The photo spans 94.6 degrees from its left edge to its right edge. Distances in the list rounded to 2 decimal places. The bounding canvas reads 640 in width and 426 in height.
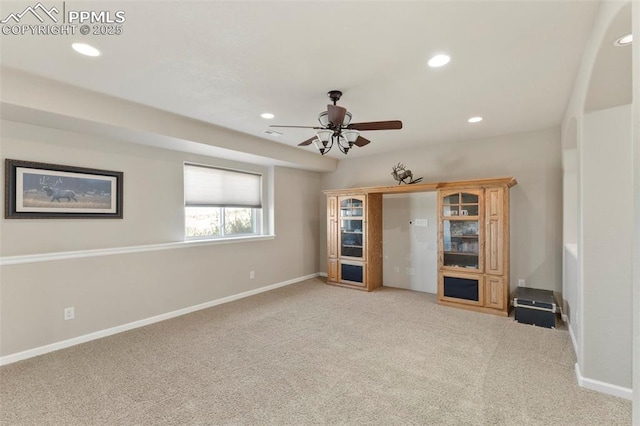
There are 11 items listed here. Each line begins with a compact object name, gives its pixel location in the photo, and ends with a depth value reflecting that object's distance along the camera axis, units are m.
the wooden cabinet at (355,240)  5.50
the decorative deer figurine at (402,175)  5.15
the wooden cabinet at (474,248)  4.11
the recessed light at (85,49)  2.10
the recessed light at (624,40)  1.65
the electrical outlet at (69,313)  3.25
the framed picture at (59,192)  2.95
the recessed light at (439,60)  2.32
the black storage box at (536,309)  3.63
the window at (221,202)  4.61
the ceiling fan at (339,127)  2.68
